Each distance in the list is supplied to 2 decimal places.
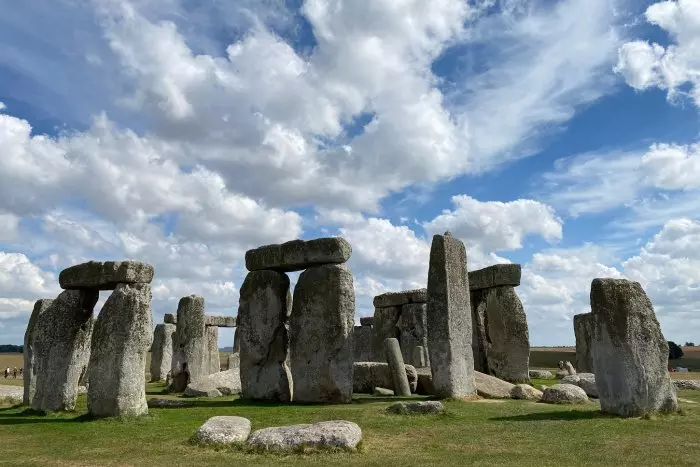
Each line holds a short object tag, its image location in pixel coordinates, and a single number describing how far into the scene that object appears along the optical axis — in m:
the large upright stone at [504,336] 21.22
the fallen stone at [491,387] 15.72
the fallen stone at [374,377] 18.11
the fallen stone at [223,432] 9.22
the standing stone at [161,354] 27.58
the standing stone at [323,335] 15.41
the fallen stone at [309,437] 8.60
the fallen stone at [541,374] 25.11
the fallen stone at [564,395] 14.16
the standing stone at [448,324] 14.67
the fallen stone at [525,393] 15.44
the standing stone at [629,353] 11.12
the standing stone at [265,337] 16.88
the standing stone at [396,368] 17.09
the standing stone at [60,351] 13.09
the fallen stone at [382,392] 17.25
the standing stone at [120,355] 11.84
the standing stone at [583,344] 23.66
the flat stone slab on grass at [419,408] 12.02
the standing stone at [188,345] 20.48
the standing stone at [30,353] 15.49
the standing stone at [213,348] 26.18
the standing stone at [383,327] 26.75
